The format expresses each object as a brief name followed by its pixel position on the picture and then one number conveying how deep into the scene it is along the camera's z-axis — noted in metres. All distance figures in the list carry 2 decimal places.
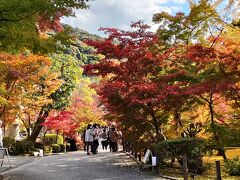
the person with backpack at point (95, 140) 23.92
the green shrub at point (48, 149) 27.99
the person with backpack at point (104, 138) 31.12
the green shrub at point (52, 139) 32.09
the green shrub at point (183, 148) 12.49
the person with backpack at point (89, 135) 23.69
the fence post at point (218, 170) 9.36
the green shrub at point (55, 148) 29.39
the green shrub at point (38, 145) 28.22
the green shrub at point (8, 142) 26.21
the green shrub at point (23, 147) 25.53
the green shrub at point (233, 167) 15.77
